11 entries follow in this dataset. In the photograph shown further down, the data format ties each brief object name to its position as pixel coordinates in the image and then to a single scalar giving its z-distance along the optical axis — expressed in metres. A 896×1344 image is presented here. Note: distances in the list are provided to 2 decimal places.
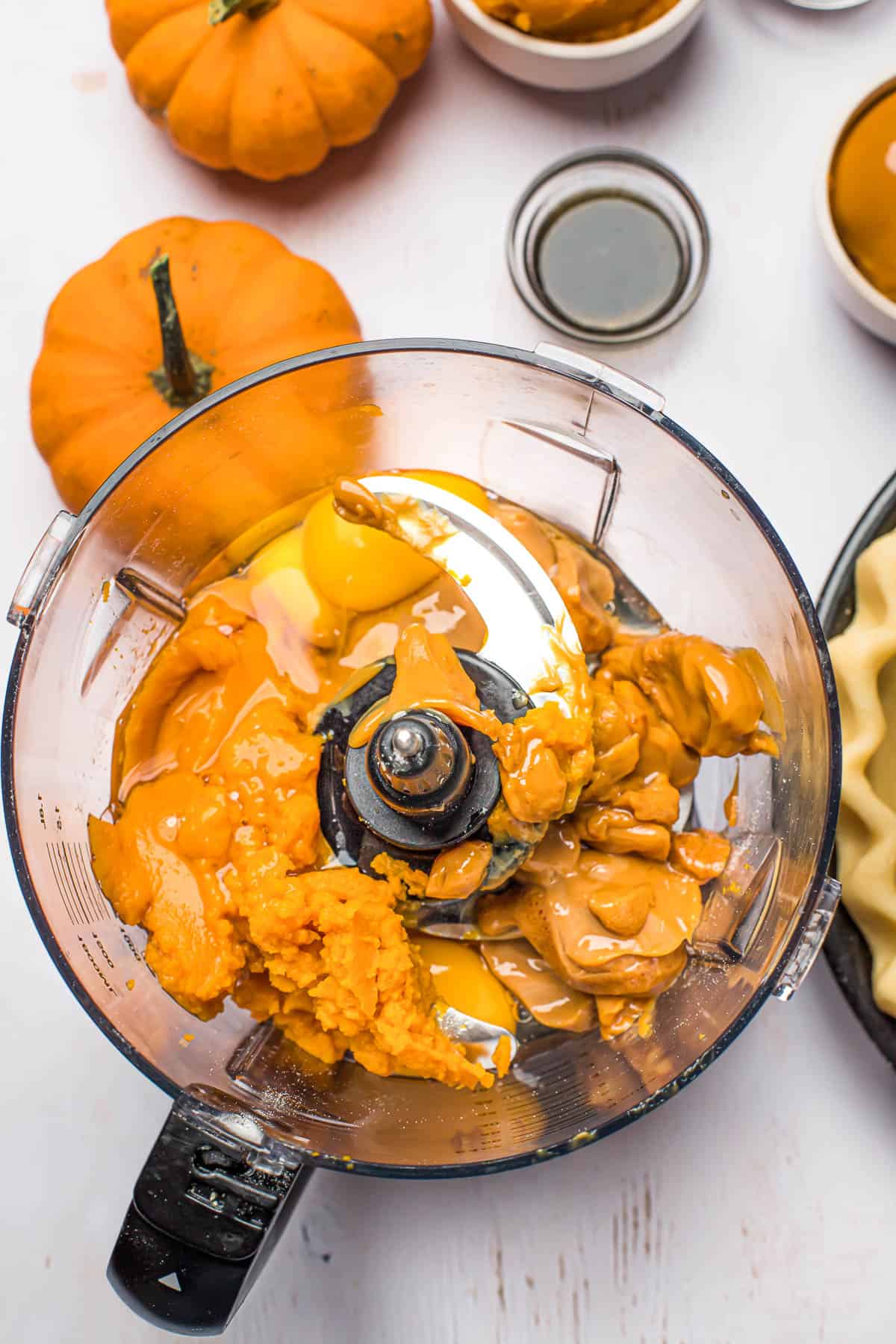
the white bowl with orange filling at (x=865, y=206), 0.63
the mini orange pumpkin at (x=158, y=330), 0.65
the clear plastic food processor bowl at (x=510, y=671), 0.56
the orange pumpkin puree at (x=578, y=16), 0.64
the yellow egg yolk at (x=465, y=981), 0.60
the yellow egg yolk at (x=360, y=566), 0.62
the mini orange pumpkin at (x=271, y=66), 0.65
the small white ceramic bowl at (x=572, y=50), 0.64
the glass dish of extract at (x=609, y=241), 0.68
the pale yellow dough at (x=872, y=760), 0.61
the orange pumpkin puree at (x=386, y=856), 0.57
